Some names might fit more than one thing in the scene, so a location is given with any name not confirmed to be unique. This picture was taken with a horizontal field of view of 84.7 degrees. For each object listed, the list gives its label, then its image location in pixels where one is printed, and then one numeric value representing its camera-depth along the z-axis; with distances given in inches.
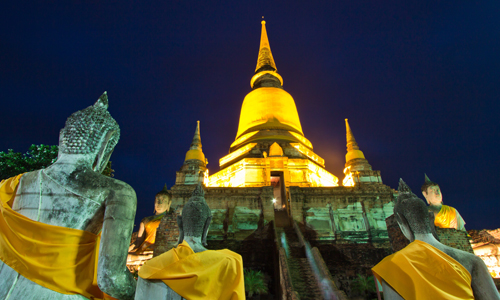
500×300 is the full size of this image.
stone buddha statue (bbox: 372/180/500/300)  102.0
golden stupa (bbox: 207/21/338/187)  745.0
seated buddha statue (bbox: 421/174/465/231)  423.2
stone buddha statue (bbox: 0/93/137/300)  84.9
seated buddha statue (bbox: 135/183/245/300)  100.7
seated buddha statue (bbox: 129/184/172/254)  421.1
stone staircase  308.7
